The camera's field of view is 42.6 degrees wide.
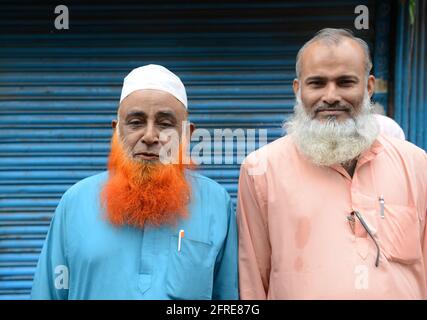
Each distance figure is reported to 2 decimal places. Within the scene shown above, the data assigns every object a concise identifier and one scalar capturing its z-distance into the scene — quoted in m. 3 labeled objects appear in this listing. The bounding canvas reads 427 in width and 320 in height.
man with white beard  2.30
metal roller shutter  4.55
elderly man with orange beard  2.29
